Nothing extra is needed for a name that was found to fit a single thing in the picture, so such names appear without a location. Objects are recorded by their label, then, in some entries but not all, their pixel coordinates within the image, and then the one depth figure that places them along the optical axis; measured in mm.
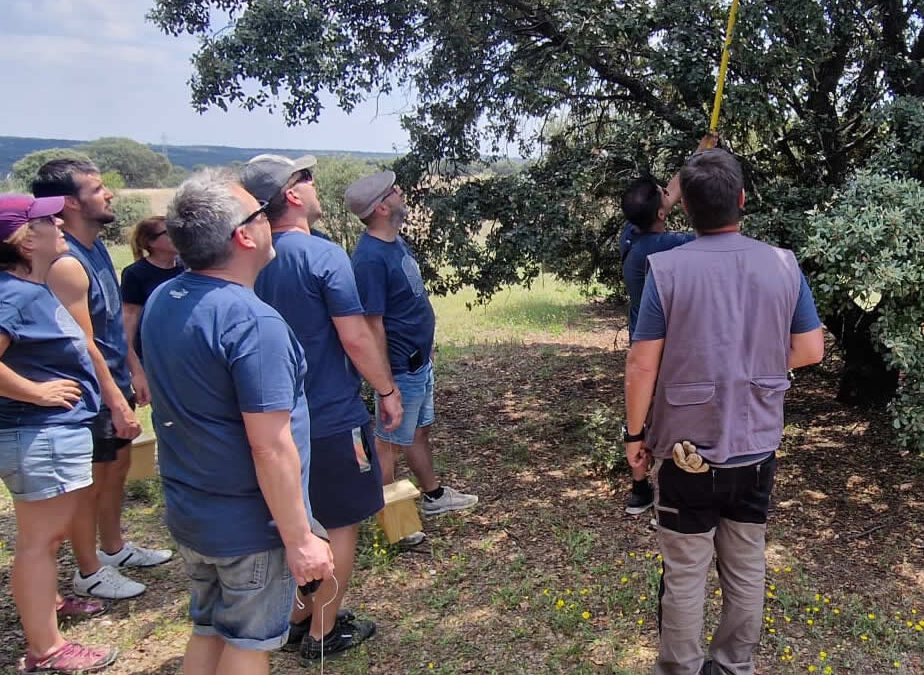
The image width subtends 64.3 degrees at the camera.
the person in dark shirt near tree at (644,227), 3775
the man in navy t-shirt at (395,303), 3578
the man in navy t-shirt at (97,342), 3234
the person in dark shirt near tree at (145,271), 3941
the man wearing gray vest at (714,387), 2328
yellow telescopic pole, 3855
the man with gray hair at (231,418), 1904
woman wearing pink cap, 2686
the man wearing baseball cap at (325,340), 2703
